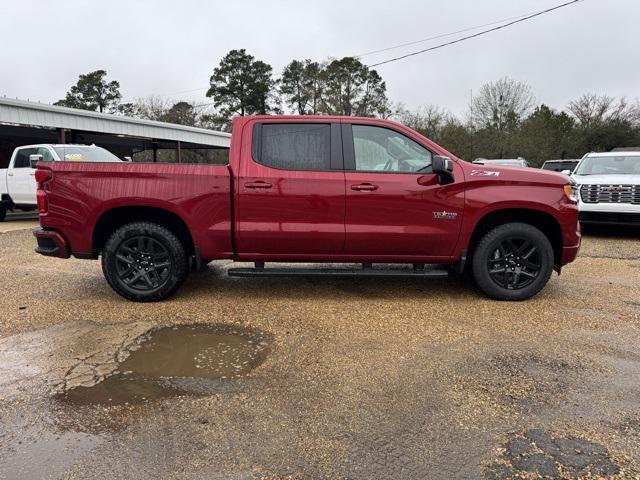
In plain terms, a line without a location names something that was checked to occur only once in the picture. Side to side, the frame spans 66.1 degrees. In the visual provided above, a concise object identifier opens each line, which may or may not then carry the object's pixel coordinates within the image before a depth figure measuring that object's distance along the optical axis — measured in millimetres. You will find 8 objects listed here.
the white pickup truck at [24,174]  12164
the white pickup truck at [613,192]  9461
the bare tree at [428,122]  41344
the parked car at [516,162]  16303
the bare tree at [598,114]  37656
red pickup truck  5004
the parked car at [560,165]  21453
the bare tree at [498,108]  42125
